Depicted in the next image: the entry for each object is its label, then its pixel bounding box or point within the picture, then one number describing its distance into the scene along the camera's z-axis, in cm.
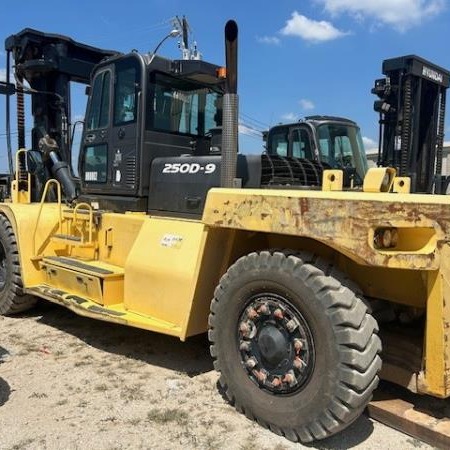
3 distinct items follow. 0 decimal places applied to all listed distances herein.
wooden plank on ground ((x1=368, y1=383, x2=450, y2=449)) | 317
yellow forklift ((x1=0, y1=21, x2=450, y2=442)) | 309
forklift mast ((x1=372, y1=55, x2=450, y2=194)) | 809
